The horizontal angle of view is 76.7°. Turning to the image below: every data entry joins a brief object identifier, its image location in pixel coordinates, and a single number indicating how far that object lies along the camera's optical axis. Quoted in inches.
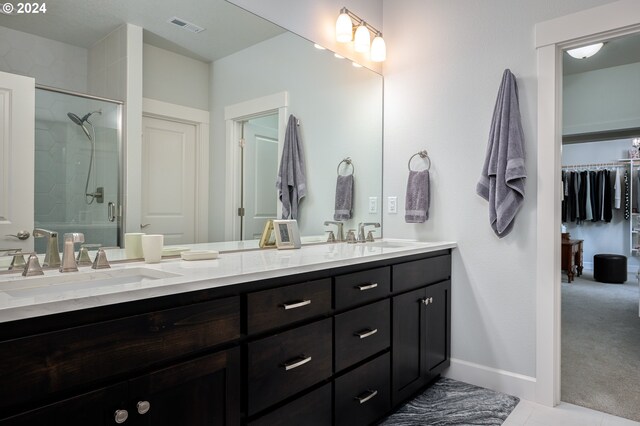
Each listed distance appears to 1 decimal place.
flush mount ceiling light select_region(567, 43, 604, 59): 123.2
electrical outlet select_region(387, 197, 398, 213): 111.0
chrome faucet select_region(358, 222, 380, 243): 105.1
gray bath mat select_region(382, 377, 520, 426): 78.4
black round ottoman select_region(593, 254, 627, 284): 232.8
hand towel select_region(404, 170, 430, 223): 102.5
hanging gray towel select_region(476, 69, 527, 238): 86.4
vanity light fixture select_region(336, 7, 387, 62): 97.2
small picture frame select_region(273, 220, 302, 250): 83.0
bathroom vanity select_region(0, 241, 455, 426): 34.4
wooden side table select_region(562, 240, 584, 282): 235.0
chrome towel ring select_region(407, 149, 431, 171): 104.3
